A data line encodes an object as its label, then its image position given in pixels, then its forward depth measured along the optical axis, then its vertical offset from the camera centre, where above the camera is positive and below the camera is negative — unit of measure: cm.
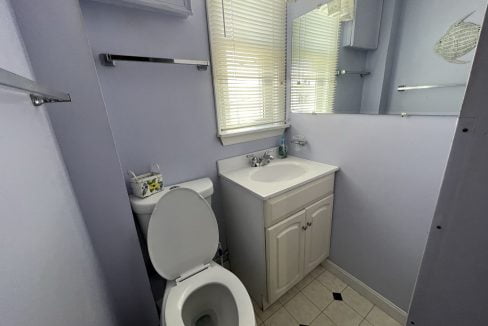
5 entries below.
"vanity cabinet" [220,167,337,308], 119 -84
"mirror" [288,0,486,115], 105 +25
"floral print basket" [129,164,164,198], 107 -40
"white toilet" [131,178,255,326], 99 -79
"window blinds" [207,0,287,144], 127 +25
